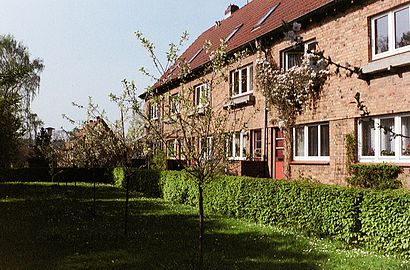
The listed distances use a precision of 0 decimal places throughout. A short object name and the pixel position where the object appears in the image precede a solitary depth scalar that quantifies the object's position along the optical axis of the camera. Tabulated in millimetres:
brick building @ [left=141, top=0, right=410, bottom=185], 11406
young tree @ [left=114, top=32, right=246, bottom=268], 6945
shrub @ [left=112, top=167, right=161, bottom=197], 21078
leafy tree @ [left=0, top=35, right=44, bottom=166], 17312
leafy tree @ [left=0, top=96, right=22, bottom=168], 18905
